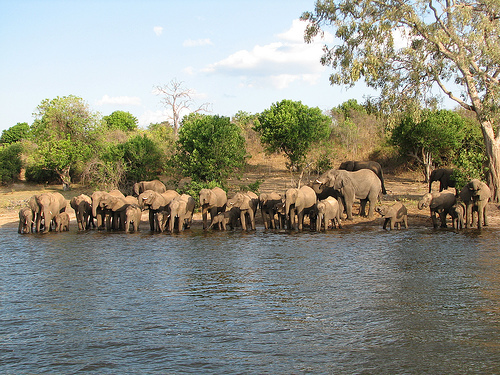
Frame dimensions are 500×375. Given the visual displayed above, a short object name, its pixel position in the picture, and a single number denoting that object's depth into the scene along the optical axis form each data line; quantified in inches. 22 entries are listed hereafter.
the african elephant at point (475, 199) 802.8
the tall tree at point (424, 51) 895.1
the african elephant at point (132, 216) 904.0
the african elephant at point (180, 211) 884.6
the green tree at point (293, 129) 1346.0
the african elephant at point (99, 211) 940.0
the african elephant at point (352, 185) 912.3
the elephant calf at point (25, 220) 923.4
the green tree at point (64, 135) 1438.6
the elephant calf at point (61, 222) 943.7
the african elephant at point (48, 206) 920.9
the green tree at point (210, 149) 1123.3
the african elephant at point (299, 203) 847.1
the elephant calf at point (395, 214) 825.1
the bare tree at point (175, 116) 1678.4
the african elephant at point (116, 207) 922.7
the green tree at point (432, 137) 1220.5
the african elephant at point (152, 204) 917.2
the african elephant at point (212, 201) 919.0
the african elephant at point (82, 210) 962.7
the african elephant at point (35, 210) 935.0
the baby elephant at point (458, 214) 817.3
